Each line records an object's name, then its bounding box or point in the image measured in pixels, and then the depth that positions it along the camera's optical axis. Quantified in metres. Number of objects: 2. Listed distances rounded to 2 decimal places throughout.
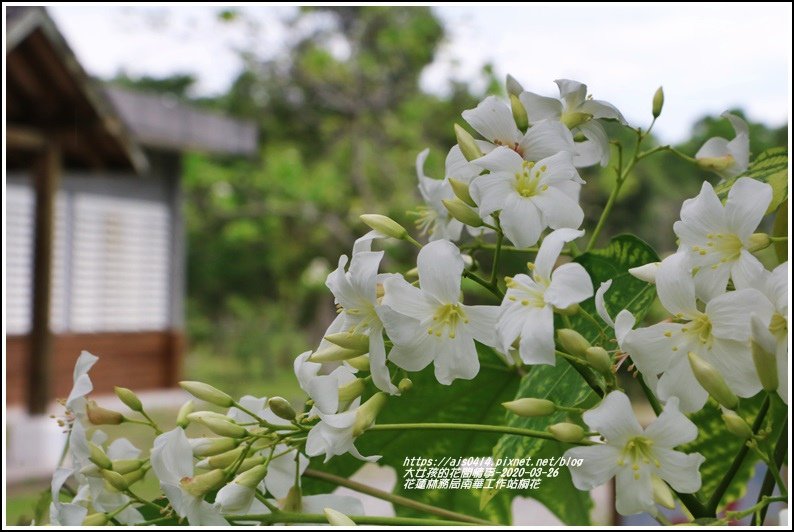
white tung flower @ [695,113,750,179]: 0.44
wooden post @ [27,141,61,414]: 4.85
